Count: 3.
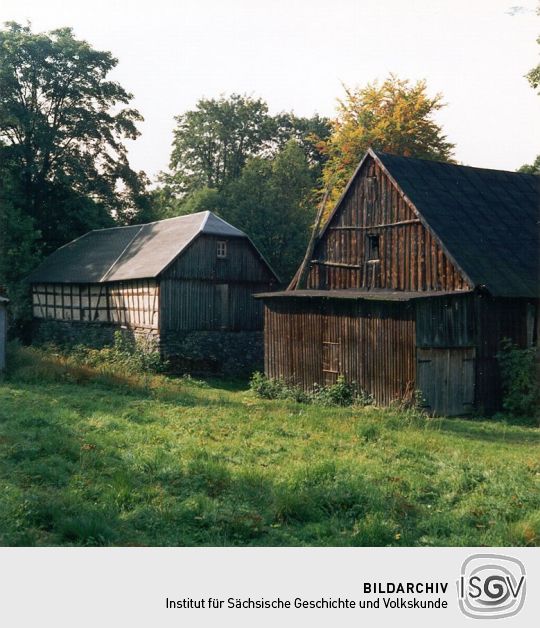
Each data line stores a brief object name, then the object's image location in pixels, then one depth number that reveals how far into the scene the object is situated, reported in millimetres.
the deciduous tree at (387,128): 37875
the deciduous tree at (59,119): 36906
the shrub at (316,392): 21053
